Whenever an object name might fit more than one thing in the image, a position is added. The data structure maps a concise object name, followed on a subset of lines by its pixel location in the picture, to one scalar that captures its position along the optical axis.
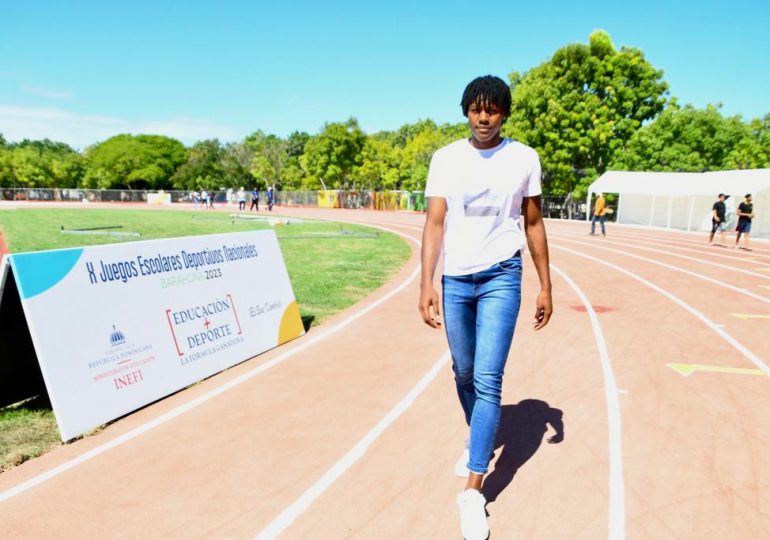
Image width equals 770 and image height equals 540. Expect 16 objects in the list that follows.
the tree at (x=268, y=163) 71.88
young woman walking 2.96
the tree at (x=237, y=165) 76.62
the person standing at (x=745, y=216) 18.70
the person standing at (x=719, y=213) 20.05
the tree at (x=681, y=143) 37.78
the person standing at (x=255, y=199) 49.72
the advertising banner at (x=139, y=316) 4.07
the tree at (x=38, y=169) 80.62
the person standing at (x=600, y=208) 23.48
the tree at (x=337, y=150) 57.81
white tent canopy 25.19
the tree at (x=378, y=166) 58.94
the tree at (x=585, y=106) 38.06
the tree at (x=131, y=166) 82.75
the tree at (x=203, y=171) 76.19
